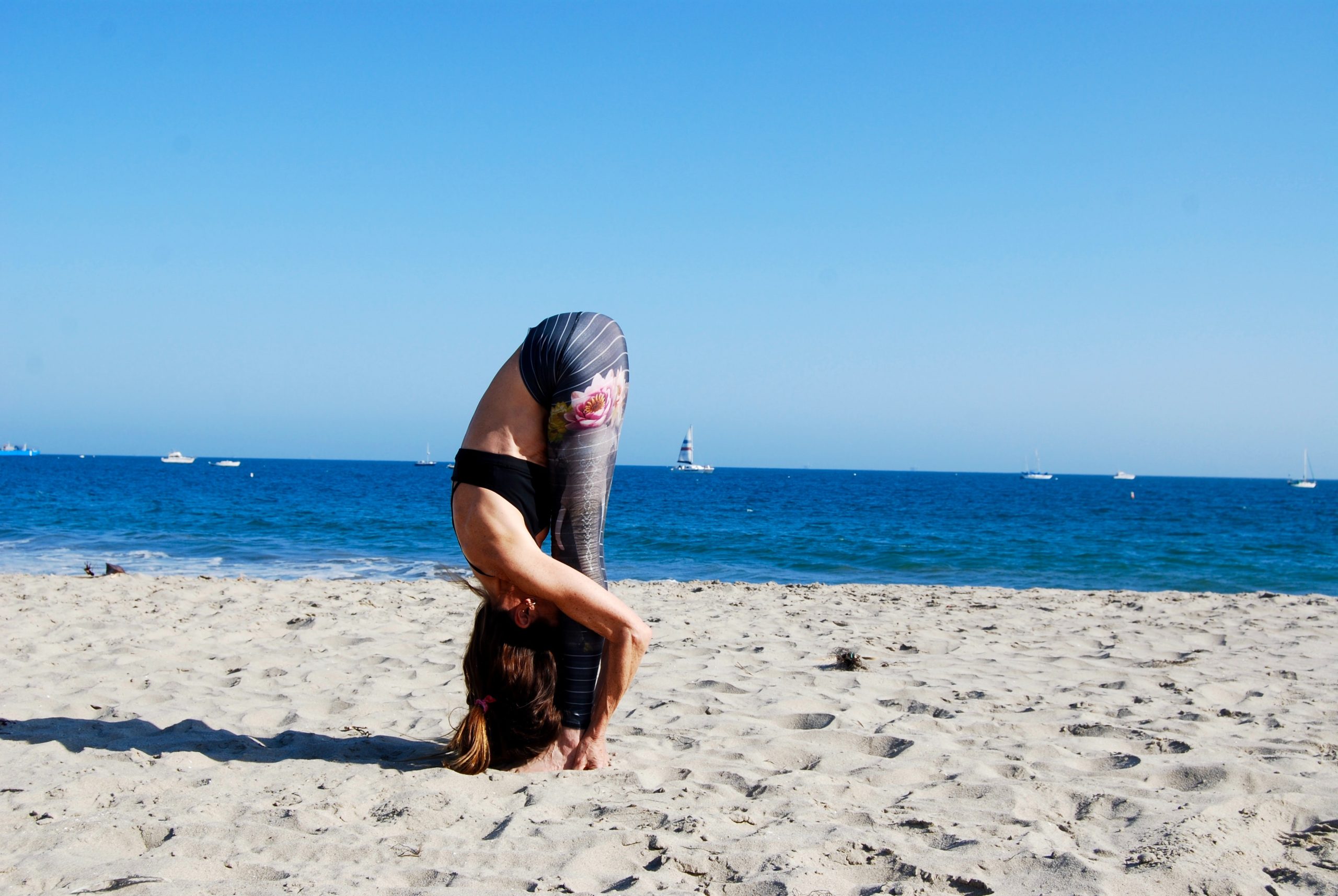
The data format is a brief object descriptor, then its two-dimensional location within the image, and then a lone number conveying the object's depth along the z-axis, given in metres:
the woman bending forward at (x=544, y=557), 3.01
